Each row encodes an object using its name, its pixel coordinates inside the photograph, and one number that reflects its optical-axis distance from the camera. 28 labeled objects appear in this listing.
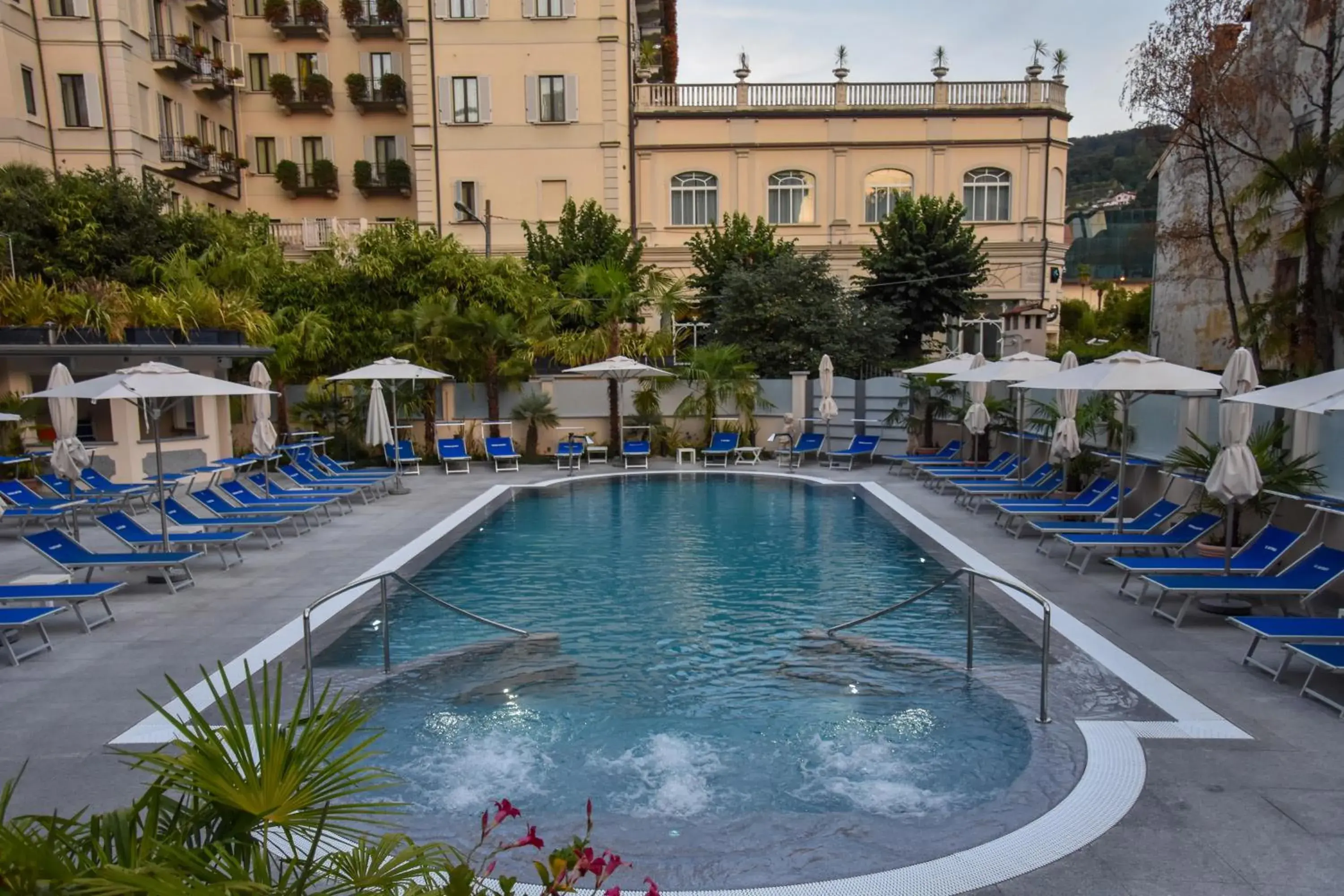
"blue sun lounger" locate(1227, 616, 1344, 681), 6.61
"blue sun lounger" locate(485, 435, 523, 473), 19.59
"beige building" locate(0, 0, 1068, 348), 31.05
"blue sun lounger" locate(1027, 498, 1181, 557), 10.73
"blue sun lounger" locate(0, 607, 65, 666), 7.27
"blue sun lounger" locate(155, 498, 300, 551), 11.72
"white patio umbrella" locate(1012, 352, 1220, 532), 9.87
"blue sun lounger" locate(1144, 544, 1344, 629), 7.86
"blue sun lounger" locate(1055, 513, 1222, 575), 9.94
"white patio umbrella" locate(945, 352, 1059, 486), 14.33
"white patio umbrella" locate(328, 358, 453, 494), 16.33
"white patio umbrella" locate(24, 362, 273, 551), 10.00
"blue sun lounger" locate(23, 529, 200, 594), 9.30
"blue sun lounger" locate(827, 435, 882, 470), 19.33
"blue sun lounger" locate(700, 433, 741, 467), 19.69
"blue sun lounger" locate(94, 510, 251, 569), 10.74
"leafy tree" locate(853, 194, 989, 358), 27.09
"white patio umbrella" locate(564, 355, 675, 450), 18.55
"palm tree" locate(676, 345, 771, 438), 21.06
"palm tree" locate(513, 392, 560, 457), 21.39
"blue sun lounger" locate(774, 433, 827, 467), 19.53
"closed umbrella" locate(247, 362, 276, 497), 13.74
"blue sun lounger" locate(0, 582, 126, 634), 8.02
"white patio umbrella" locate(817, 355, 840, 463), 19.67
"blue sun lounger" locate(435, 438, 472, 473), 19.12
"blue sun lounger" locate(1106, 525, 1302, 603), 8.59
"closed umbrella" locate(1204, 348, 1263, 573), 8.29
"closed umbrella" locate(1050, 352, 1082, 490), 12.37
